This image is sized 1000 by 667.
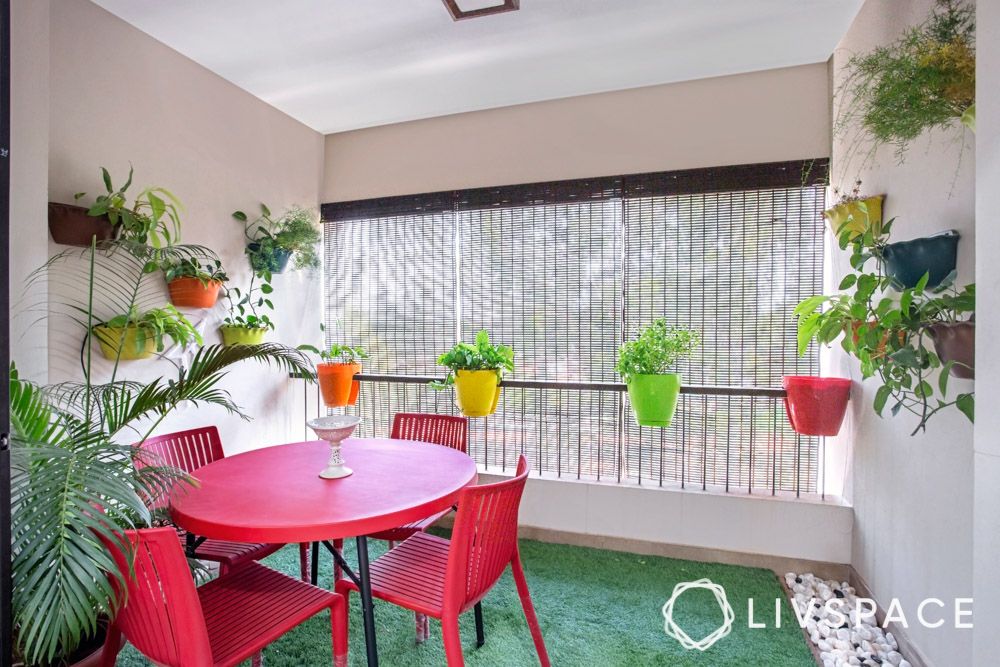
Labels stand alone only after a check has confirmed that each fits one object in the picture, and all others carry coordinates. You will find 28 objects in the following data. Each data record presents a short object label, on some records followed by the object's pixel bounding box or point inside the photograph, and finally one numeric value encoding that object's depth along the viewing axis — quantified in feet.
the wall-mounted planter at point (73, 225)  6.63
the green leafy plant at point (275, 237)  10.22
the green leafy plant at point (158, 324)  7.15
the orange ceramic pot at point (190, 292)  8.41
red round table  4.83
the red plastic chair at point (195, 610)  3.98
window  9.34
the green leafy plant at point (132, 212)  6.95
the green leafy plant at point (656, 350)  8.80
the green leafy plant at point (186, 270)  8.30
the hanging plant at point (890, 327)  4.56
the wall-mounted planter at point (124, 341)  7.17
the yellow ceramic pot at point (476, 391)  9.68
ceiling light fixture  7.34
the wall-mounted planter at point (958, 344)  4.33
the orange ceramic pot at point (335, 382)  10.70
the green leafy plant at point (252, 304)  9.88
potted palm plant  3.93
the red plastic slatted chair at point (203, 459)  6.45
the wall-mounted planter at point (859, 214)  6.90
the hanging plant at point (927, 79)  4.57
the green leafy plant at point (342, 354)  11.16
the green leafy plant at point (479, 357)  9.71
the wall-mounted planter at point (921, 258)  5.16
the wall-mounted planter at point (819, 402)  8.02
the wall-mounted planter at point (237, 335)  9.60
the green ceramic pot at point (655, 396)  8.75
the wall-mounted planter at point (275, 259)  10.23
